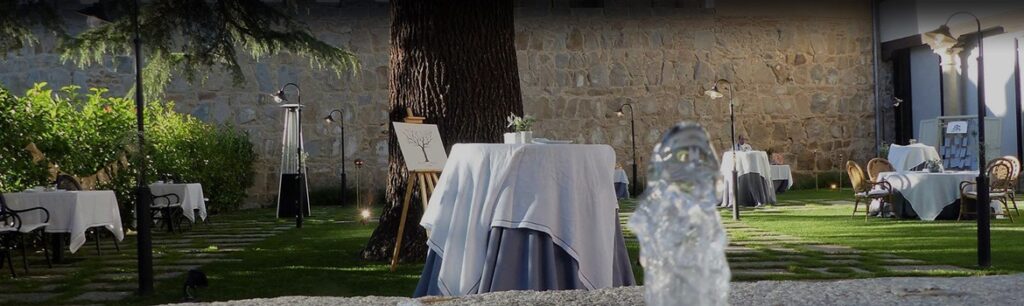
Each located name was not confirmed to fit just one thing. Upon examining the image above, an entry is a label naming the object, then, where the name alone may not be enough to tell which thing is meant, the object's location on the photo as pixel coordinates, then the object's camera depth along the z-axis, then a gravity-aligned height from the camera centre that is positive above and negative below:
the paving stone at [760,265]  5.82 -0.64
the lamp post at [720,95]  10.20 +0.61
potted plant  4.63 +0.10
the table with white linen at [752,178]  12.59 -0.35
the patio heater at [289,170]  11.98 -0.12
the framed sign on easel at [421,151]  5.44 +0.03
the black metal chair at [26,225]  6.29 -0.35
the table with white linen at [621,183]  14.17 -0.42
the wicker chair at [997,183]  9.34 -0.37
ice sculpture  1.72 -0.15
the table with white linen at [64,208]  6.77 -0.27
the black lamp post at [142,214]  5.19 -0.25
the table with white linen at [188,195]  9.86 -0.30
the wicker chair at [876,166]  10.77 -0.22
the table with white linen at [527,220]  4.06 -0.25
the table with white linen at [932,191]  9.58 -0.42
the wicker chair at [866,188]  9.78 -0.40
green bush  7.68 +0.18
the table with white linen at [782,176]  14.71 -0.40
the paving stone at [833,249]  6.69 -0.65
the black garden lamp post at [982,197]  5.67 -0.29
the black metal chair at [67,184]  7.95 -0.14
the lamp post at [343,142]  14.17 +0.22
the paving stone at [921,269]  5.46 -0.64
